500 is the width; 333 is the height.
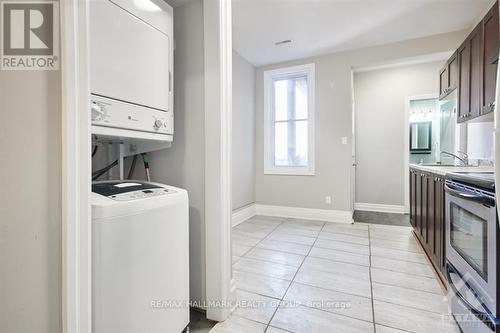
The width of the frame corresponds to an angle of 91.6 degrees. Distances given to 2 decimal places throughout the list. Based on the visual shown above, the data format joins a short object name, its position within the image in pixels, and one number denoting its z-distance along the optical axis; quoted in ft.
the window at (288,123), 13.47
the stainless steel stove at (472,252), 3.52
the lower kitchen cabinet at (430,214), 6.18
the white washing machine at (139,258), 3.04
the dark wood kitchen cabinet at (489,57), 6.15
